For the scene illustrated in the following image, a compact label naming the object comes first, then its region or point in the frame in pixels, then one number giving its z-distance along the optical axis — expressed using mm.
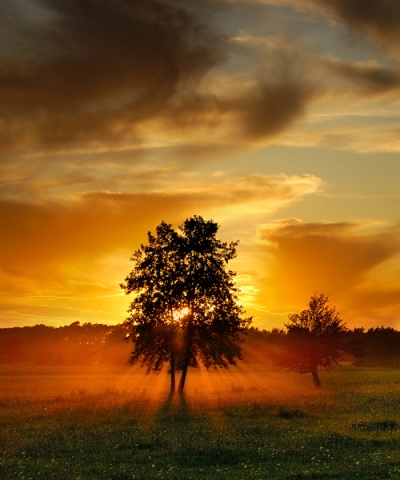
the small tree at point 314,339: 72250
